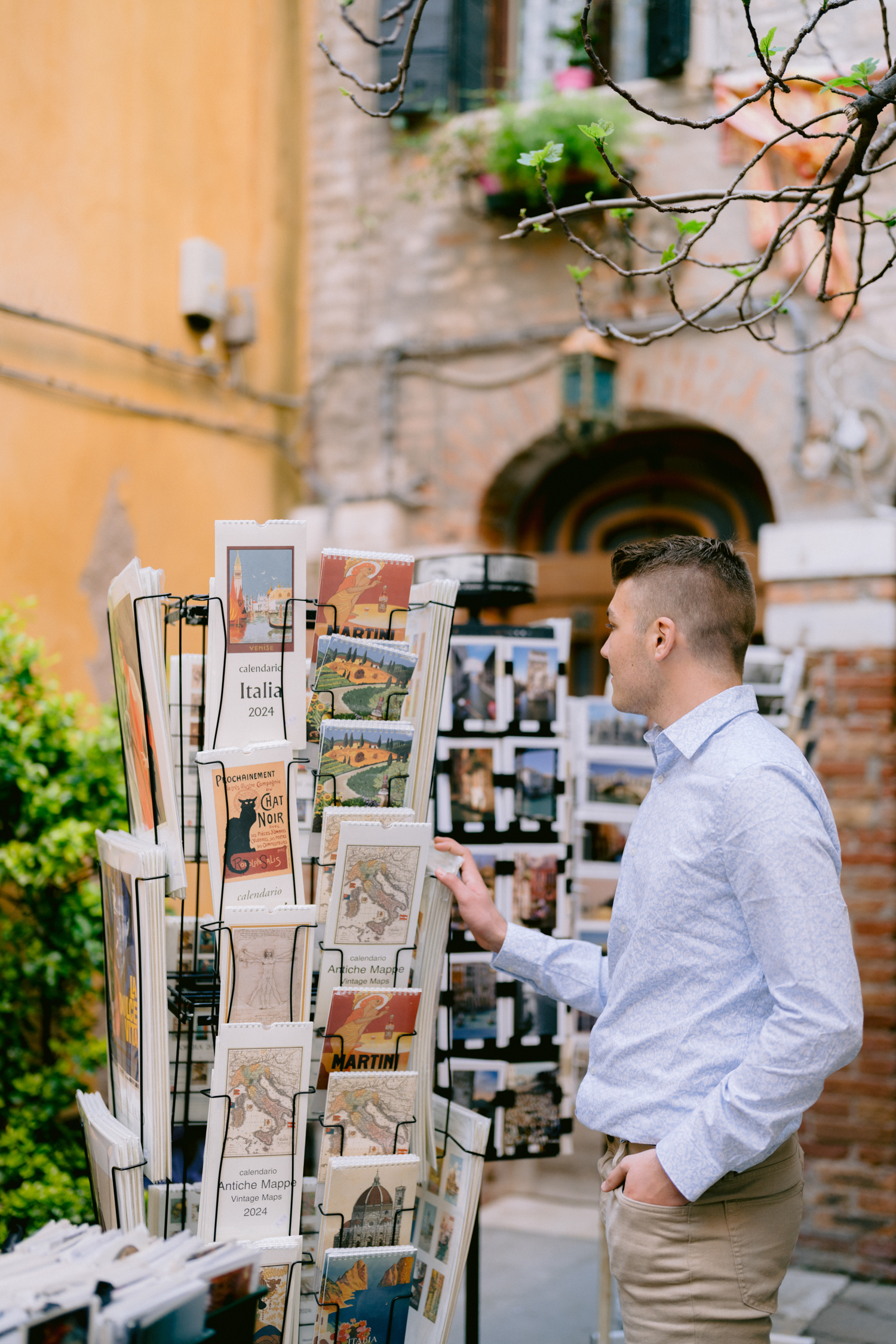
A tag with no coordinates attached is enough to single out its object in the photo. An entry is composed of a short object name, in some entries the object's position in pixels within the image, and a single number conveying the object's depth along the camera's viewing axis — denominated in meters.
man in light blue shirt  1.77
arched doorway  5.46
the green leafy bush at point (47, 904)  3.64
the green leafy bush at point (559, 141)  4.96
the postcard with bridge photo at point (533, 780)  3.15
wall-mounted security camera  5.21
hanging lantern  4.96
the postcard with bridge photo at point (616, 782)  3.67
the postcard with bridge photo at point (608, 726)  3.72
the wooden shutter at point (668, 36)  5.02
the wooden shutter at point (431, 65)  5.44
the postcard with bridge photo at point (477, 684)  3.13
